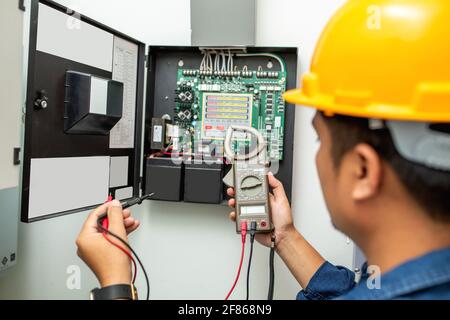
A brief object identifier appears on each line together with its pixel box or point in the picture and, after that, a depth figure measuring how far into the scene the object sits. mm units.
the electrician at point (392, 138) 503
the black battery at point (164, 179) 1316
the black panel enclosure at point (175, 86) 1314
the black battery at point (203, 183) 1310
